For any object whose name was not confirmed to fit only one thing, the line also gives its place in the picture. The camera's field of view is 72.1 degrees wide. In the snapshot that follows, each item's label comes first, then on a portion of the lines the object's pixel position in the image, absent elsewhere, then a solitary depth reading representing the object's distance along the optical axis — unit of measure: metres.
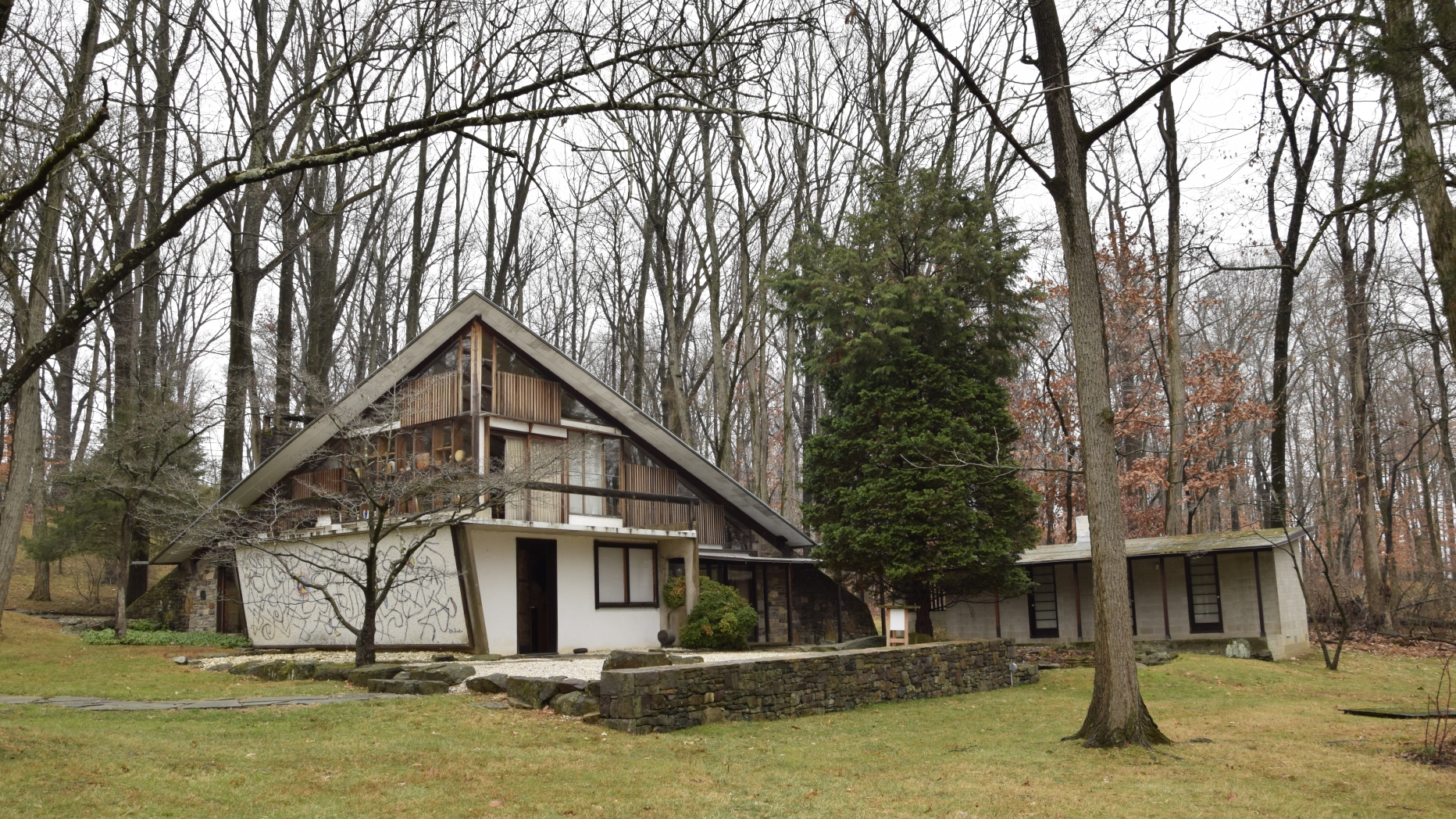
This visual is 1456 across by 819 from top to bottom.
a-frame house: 18.28
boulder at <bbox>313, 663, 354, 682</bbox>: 14.19
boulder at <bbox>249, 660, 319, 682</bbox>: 14.60
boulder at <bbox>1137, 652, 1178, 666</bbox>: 20.12
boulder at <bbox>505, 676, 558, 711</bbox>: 11.83
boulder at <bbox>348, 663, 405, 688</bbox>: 13.66
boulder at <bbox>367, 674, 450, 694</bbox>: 12.81
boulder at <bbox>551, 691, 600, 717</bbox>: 11.32
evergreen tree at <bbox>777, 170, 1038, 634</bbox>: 18.36
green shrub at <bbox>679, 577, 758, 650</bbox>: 19.70
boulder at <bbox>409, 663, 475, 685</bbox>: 13.18
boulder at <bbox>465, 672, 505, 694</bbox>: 12.65
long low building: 22.27
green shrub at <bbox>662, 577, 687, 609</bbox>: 21.03
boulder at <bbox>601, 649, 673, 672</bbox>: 12.23
